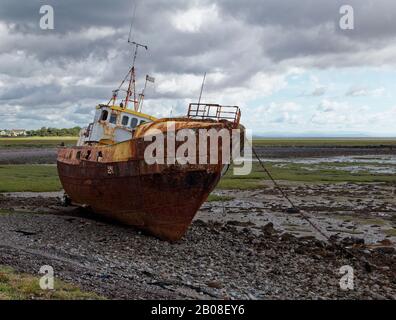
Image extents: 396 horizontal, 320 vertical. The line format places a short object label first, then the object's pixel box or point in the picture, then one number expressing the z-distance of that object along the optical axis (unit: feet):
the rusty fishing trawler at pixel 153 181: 54.65
